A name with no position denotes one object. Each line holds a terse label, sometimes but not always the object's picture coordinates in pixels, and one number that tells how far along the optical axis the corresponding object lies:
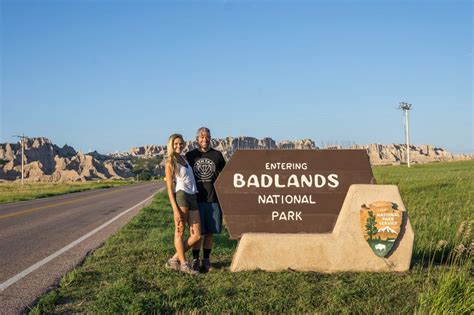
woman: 6.31
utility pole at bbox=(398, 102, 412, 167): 75.06
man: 6.66
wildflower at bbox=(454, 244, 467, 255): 5.72
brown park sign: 6.51
